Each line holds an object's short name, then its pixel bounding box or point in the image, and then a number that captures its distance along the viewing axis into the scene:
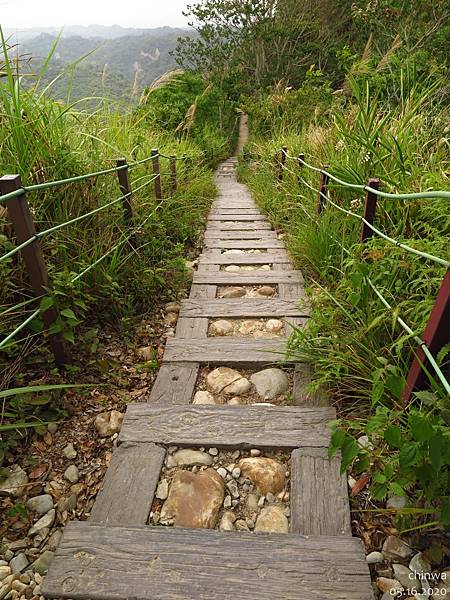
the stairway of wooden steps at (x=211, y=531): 0.94
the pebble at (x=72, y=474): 1.31
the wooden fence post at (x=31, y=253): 1.32
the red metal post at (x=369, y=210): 1.90
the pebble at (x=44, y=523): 1.13
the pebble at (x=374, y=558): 1.00
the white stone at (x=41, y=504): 1.19
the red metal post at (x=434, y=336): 1.08
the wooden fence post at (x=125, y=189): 2.46
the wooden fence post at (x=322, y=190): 3.01
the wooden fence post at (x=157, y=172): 3.44
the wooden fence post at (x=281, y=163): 5.33
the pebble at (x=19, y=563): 1.03
